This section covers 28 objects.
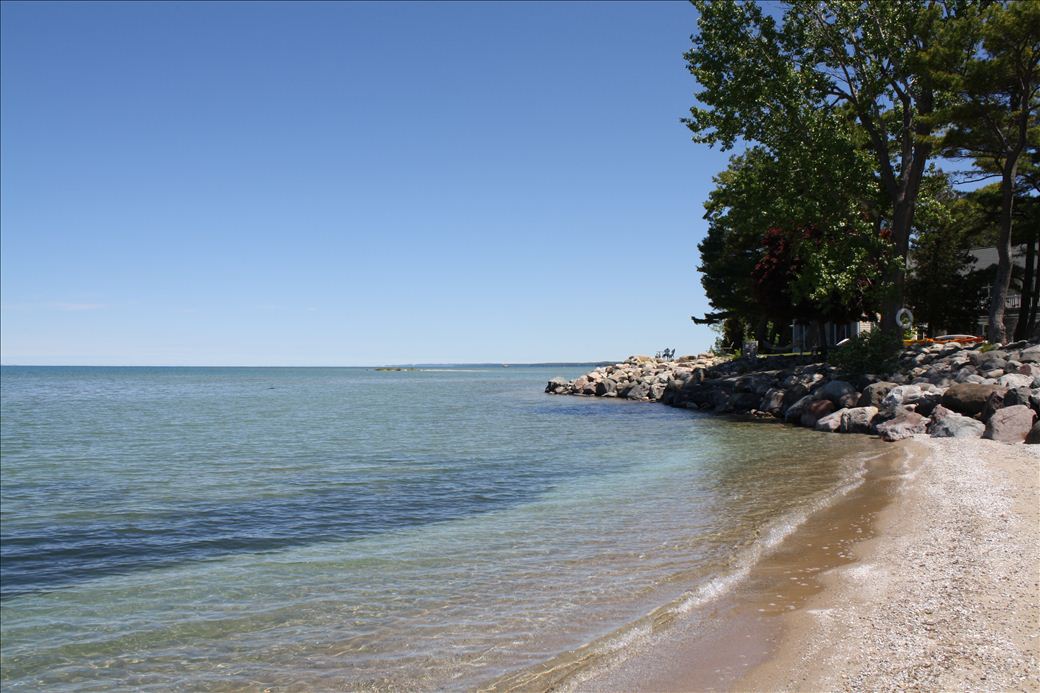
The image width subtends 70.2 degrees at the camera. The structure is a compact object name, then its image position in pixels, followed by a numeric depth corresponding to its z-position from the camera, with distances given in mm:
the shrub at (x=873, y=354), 28188
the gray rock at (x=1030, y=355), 22594
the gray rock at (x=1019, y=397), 18047
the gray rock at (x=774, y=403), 28922
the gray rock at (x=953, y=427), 17984
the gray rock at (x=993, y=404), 18922
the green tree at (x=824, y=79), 28047
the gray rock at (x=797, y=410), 25844
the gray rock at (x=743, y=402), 32094
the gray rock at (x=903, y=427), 19859
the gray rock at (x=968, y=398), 19547
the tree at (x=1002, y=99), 23688
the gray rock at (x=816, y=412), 24672
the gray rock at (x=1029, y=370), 21062
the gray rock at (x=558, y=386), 55434
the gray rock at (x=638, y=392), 44406
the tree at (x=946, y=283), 43938
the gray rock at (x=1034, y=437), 16234
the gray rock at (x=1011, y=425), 16859
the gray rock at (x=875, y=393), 23781
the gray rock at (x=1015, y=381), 20064
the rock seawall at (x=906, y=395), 18359
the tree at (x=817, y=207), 28719
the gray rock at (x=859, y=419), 22034
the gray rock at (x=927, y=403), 21078
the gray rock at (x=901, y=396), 22203
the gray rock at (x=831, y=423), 22875
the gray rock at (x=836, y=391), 25312
